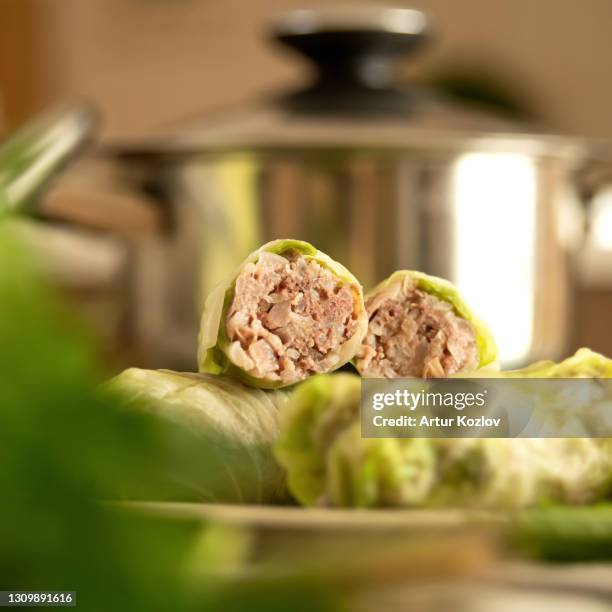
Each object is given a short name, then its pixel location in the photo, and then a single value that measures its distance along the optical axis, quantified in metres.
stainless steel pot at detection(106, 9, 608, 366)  0.83
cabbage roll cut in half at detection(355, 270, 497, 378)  0.50
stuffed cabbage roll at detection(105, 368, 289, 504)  0.43
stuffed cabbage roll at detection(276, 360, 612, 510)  0.45
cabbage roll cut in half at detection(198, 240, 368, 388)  0.50
